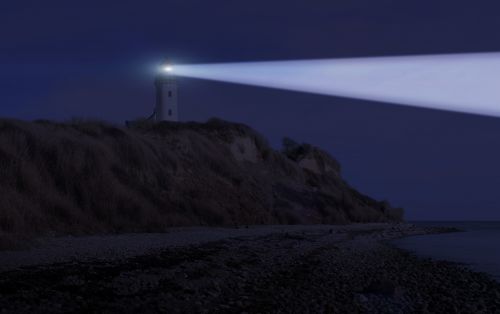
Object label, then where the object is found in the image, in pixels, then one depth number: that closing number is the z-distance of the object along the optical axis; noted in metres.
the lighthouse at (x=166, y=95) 38.40
